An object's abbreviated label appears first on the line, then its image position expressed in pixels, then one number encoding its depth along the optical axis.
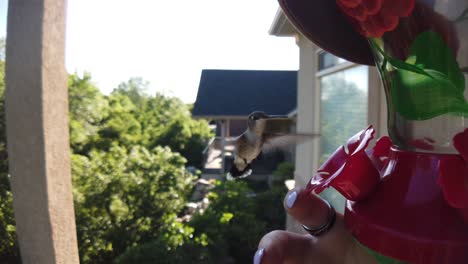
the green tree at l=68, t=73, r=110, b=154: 5.96
